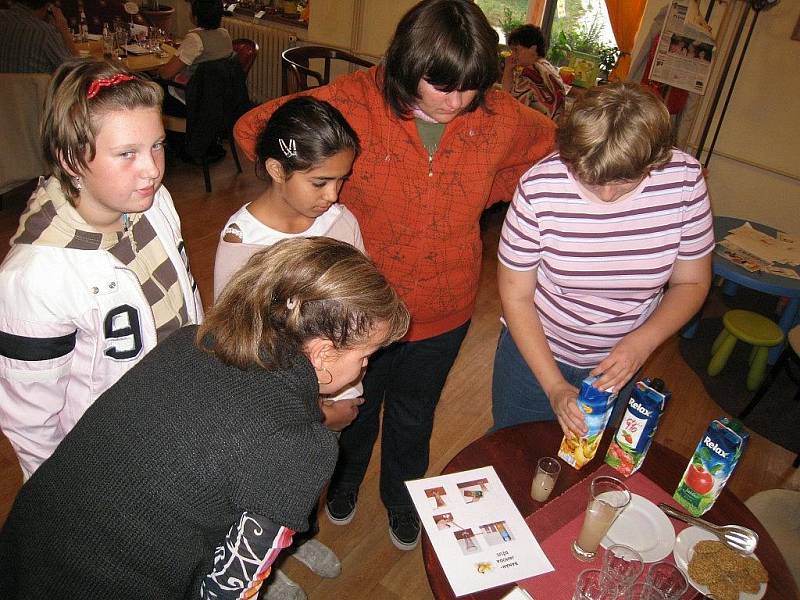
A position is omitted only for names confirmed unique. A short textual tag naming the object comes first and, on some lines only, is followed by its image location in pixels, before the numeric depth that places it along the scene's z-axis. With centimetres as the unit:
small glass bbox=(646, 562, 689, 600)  114
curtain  436
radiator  579
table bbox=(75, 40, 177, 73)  401
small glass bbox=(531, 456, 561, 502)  137
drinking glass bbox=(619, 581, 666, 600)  113
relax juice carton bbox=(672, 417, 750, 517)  124
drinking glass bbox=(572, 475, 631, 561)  123
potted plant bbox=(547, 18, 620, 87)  466
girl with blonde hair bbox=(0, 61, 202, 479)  113
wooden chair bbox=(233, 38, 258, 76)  456
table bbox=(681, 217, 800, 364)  290
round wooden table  126
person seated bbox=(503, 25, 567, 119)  394
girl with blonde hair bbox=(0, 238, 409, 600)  92
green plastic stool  299
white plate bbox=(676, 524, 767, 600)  119
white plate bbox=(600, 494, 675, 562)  127
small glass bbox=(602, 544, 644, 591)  114
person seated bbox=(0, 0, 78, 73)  327
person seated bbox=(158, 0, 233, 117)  398
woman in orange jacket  137
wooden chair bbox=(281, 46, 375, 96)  378
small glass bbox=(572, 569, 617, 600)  115
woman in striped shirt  130
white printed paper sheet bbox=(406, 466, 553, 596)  121
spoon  128
